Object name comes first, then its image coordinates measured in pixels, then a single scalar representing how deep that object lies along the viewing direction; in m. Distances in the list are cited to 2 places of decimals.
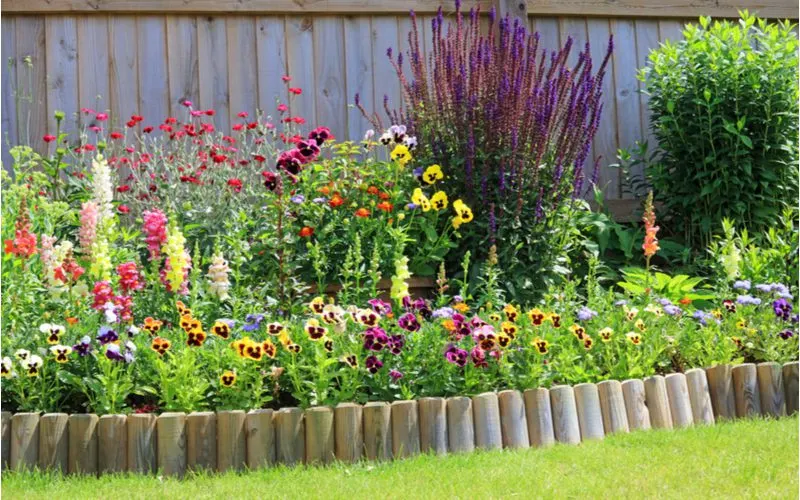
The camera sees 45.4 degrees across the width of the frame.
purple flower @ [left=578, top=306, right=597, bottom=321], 3.66
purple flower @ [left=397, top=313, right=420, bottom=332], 3.35
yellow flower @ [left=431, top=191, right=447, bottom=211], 4.50
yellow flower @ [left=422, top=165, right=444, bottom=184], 4.59
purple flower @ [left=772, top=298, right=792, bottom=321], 3.87
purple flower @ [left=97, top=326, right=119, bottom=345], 3.13
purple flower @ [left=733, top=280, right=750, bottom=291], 4.12
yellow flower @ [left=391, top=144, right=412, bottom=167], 4.59
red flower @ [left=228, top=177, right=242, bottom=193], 4.62
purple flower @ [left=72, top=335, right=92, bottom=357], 3.12
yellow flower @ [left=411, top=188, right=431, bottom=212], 4.45
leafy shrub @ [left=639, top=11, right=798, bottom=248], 5.49
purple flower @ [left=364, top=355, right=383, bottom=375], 3.19
